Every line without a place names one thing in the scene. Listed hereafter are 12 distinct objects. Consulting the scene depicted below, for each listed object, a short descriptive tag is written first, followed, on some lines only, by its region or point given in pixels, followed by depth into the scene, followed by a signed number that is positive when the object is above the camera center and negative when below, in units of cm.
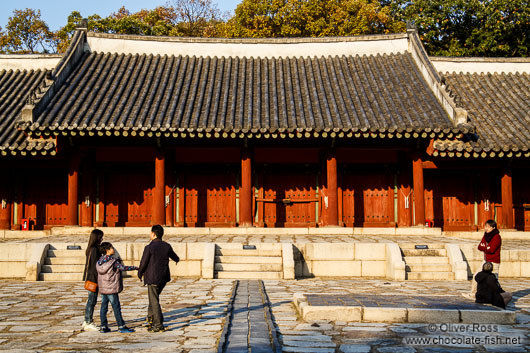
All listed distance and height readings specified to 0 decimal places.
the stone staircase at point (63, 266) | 1311 -129
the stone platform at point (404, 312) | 787 -148
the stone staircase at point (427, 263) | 1324 -136
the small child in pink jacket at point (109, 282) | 757 -98
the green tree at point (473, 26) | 3086 +1016
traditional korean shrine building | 1703 +220
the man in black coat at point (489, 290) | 876 -132
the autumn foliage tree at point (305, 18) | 3250 +1104
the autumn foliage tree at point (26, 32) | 3900 +1258
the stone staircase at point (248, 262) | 1305 -126
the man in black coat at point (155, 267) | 772 -79
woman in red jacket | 1036 -72
